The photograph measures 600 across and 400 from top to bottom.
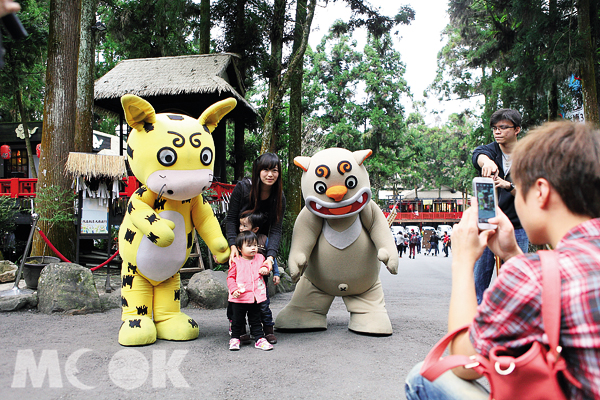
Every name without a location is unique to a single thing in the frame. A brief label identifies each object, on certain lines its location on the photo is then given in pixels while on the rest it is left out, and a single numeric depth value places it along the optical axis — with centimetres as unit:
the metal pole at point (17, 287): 552
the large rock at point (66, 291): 511
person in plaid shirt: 102
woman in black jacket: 404
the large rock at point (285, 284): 745
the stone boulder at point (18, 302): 520
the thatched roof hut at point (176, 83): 1080
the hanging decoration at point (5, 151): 1700
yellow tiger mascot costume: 370
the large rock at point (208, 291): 581
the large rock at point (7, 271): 708
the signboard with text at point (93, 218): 676
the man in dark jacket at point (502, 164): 335
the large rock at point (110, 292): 553
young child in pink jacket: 369
